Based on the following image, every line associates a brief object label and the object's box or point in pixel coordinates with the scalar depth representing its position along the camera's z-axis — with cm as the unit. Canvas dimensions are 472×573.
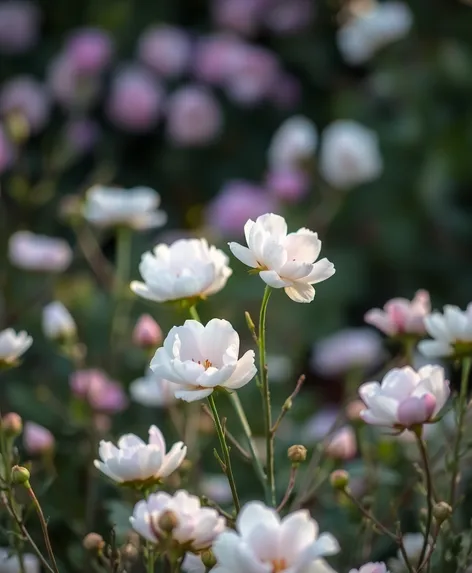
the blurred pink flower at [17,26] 390
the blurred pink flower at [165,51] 379
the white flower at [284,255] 137
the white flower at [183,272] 146
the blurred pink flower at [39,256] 216
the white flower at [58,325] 175
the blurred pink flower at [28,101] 368
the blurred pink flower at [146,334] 161
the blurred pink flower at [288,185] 286
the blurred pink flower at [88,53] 352
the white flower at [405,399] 136
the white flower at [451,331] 144
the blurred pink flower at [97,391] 172
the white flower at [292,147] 297
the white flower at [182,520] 128
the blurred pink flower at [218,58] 382
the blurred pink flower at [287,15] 409
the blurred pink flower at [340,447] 159
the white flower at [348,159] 282
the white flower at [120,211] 184
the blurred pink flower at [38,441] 164
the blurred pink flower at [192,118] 371
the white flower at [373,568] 131
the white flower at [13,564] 147
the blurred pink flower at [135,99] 377
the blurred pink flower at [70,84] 356
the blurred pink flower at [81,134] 374
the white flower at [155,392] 163
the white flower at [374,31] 344
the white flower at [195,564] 138
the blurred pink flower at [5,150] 293
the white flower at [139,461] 135
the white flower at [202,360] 134
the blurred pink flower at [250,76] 384
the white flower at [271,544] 124
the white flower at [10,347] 145
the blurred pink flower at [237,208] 307
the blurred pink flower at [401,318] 155
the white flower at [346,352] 265
